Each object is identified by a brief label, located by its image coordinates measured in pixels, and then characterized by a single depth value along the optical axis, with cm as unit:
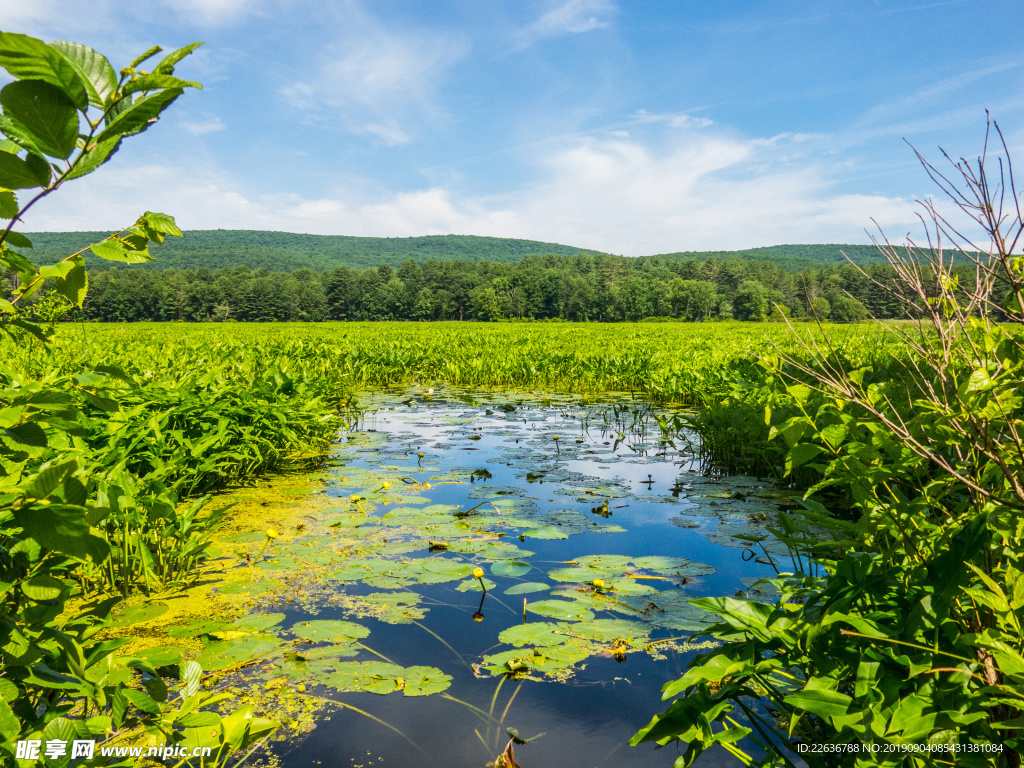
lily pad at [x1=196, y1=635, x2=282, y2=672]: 215
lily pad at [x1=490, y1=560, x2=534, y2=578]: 303
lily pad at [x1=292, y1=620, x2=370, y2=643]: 237
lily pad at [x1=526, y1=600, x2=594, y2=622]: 255
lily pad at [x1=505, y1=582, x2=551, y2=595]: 283
